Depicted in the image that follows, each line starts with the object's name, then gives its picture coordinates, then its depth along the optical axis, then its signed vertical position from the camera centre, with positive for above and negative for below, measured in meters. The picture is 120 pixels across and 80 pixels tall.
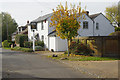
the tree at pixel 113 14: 48.74 +7.93
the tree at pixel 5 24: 67.84 +7.33
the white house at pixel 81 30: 30.77 +2.64
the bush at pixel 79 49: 20.83 -0.64
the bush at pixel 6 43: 52.25 +0.12
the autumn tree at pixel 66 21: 20.25 +2.45
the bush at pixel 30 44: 34.38 -0.12
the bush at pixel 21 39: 40.28 +0.99
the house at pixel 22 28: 52.68 +4.28
